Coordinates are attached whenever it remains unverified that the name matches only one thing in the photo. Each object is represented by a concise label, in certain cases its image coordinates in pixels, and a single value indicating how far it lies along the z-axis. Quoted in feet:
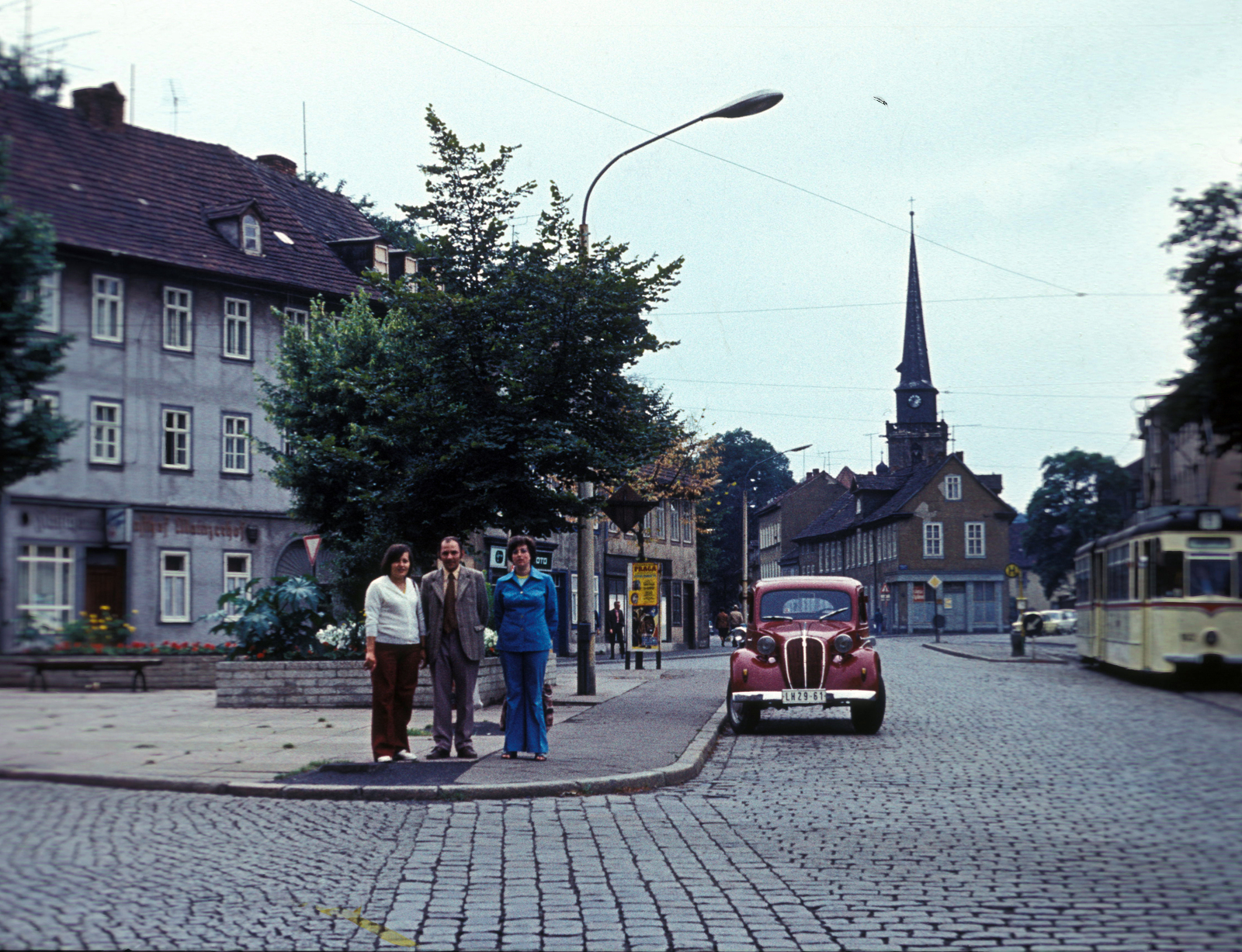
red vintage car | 52.49
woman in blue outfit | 39.96
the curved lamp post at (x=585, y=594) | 61.00
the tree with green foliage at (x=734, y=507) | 301.84
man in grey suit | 39.99
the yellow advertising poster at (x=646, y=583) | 105.60
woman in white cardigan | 38.17
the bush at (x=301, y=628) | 47.75
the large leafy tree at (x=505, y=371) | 52.26
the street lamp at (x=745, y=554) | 206.41
